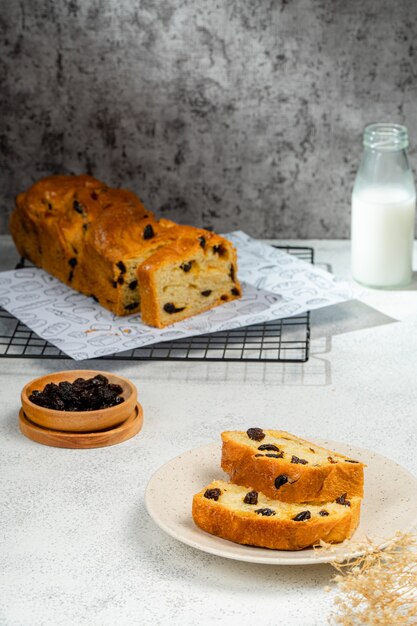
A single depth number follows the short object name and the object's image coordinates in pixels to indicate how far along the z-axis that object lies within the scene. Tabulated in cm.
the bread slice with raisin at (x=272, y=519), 93
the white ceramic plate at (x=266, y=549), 93
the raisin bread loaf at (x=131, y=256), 130
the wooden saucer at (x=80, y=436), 110
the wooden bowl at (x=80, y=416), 110
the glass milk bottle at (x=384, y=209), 137
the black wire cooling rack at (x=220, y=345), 124
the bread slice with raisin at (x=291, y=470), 97
